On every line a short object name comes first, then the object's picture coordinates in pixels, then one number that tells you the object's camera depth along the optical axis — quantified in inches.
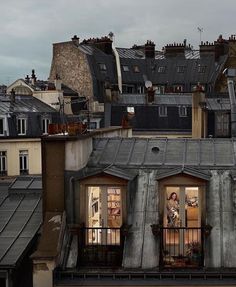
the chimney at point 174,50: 2445.9
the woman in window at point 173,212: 418.6
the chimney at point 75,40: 2188.1
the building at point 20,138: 1350.9
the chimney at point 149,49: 2425.0
